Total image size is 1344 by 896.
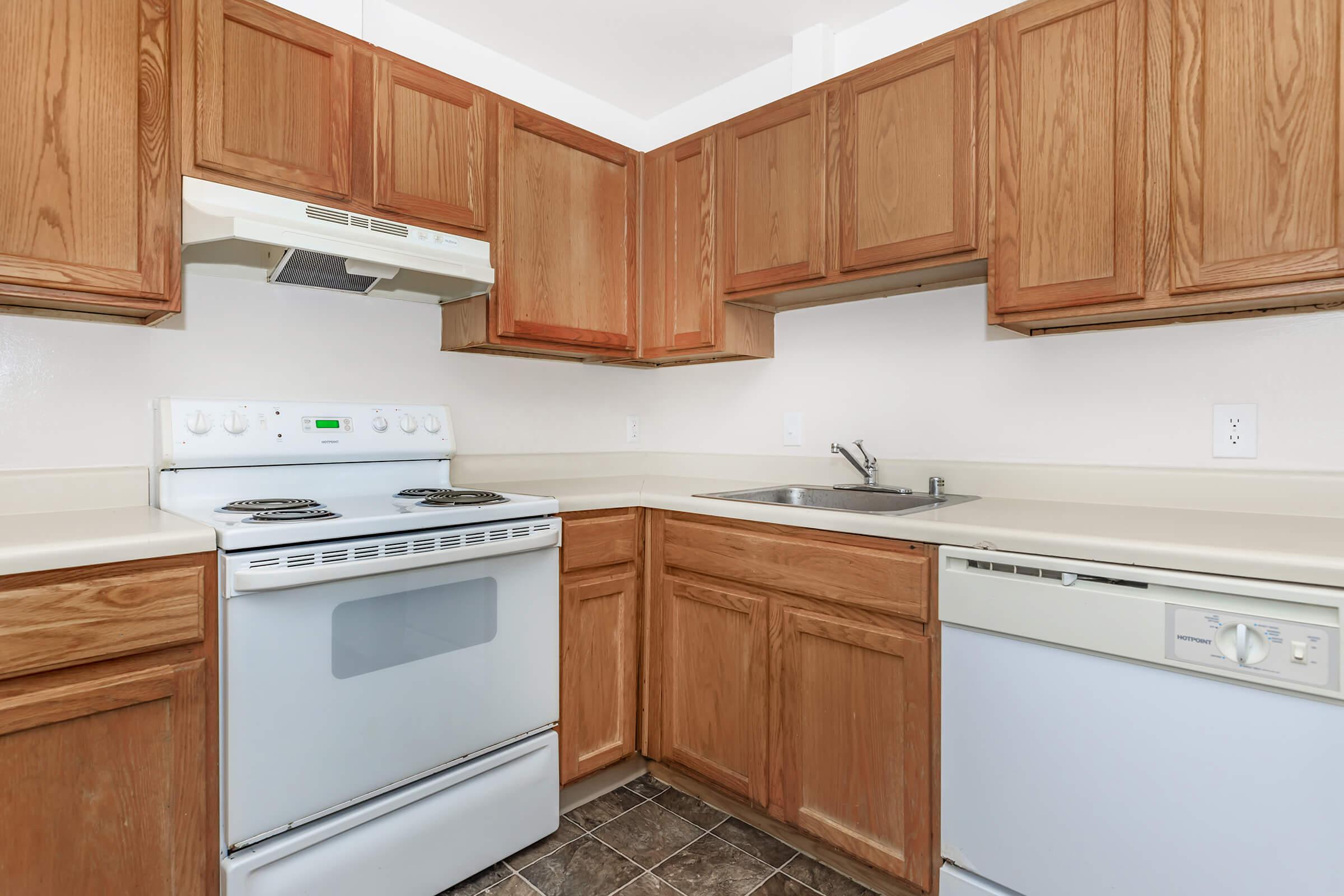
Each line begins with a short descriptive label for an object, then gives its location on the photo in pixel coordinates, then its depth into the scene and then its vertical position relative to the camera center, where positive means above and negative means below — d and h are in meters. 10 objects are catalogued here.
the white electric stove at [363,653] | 1.30 -0.46
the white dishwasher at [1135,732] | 1.04 -0.50
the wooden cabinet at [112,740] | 1.11 -0.52
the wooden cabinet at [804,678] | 1.49 -0.59
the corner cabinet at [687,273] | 2.29 +0.61
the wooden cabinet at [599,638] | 1.92 -0.57
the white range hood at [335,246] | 1.50 +0.49
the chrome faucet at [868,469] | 2.11 -0.08
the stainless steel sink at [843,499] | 1.94 -0.17
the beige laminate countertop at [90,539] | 1.10 -0.17
